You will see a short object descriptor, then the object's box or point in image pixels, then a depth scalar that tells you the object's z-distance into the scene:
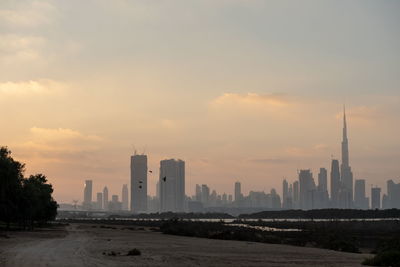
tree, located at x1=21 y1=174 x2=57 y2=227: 91.44
